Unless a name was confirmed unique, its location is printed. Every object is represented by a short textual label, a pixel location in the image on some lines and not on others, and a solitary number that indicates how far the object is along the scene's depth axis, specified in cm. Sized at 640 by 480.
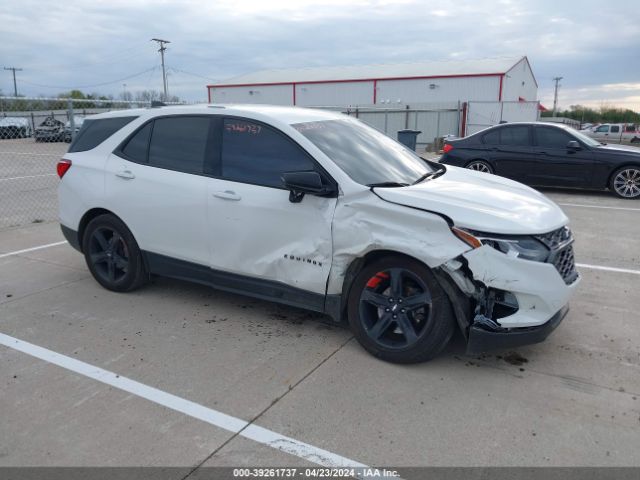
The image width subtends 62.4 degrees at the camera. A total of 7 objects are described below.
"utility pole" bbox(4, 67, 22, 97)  7969
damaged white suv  347
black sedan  1064
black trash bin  1534
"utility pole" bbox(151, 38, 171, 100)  5584
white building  3366
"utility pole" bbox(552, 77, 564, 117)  8761
